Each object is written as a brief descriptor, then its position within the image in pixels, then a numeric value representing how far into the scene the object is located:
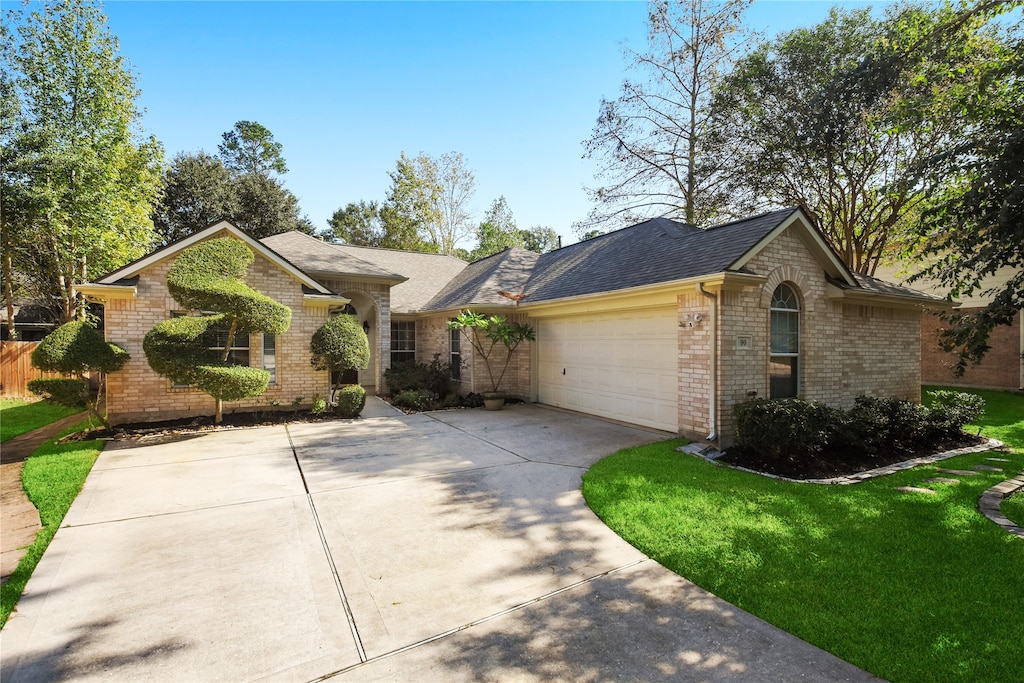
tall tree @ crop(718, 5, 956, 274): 14.37
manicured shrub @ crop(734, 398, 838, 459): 7.26
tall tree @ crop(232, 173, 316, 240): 29.22
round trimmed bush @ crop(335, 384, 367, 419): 11.19
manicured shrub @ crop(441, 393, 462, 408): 13.07
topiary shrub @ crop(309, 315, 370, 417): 10.88
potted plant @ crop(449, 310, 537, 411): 12.37
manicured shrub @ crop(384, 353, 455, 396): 14.49
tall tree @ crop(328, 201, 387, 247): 38.56
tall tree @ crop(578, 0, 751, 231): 18.11
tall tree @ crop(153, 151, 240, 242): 26.34
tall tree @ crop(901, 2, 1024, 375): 5.67
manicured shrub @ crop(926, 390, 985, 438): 9.16
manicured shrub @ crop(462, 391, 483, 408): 13.13
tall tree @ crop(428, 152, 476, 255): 32.91
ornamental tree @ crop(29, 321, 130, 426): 8.38
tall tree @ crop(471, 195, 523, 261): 37.84
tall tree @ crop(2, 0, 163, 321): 14.09
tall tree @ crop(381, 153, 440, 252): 32.75
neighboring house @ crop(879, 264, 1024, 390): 17.06
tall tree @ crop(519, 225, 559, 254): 47.53
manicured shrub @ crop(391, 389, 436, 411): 12.77
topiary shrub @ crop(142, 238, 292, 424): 8.77
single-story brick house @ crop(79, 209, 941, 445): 8.49
